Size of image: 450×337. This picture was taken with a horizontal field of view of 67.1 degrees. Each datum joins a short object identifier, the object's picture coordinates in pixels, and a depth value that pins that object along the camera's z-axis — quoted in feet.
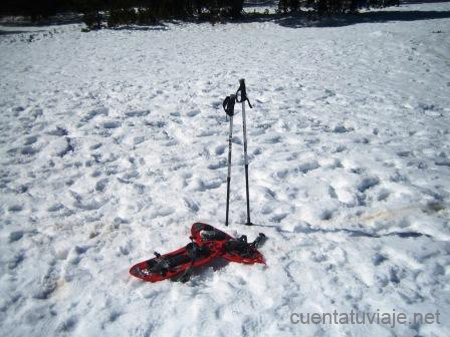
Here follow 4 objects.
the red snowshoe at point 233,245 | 14.19
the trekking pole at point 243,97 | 14.02
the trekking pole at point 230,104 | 14.67
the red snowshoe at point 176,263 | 13.47
